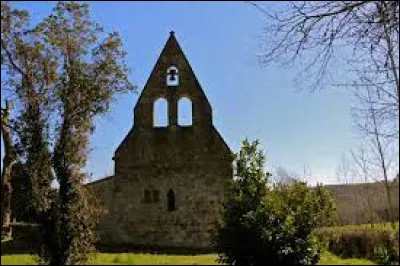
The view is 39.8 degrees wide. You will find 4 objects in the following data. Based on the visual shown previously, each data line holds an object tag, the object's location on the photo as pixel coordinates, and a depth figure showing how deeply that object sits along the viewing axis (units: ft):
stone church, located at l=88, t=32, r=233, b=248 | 92.22
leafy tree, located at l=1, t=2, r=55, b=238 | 61.00
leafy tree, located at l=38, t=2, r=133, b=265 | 60.75
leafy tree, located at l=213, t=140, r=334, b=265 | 54.54
